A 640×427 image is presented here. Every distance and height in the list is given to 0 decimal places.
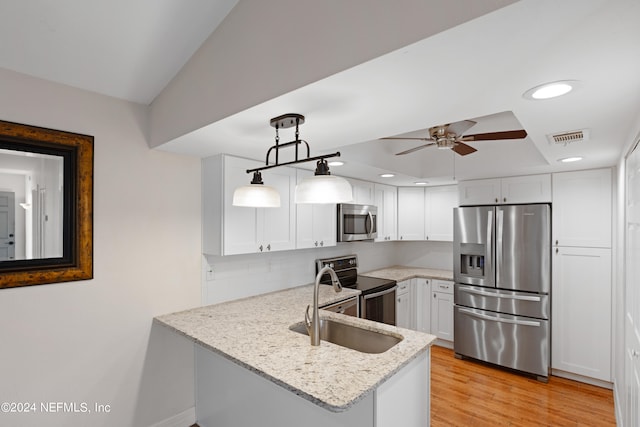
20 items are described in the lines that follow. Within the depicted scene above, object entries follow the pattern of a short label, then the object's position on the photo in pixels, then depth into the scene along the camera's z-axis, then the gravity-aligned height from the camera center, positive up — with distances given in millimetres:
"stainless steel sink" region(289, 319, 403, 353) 2039 -807
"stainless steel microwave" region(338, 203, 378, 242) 3621 -81
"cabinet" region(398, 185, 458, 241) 4508 +45
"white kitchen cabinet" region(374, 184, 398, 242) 4332 +59
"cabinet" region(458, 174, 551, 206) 3480 +282
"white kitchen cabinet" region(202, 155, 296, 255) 2488 +1
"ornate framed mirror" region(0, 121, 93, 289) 1821 +57
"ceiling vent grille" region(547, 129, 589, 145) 1970 +496
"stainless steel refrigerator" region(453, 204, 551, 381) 3352 -758
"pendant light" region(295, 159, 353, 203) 1441 +112
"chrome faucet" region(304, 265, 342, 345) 1834 -614
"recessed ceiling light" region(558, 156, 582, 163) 2742 +480
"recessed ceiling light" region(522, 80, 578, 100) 1296 +520
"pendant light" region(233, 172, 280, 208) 1794 +107
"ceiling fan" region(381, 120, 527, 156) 2348 +608
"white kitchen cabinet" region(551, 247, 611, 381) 3178 -970
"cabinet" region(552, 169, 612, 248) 3188 +71
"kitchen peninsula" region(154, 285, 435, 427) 1481 -747
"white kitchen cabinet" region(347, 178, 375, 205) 3867 +287
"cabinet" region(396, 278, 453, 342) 4164 -1196
